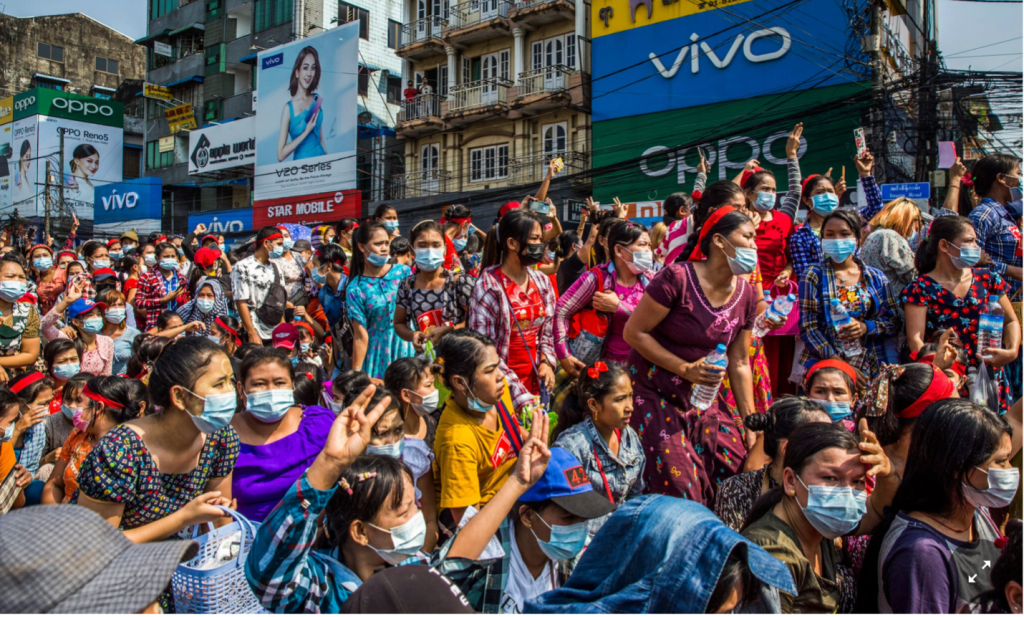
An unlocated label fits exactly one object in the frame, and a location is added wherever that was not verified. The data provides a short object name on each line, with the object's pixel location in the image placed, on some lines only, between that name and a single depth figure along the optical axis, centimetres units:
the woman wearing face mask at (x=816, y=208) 524
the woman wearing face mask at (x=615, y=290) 459
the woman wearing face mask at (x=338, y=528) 221
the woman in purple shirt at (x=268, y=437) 335
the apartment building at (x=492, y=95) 2277
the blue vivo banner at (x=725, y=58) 1773
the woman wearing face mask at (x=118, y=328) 759
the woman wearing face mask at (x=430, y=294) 491
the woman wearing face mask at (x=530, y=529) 248
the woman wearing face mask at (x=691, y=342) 371
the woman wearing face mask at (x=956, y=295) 458
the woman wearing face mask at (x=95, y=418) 417
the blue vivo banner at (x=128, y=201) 3553
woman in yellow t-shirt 344
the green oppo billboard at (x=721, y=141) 1739
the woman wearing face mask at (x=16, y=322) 633
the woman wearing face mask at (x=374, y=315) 553
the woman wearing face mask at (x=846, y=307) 478
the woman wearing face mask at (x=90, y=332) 723
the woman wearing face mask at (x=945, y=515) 237
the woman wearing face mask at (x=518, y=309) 452
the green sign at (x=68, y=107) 4012
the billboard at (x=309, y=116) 2772
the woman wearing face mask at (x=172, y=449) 280
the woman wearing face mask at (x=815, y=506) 260
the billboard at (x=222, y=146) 3203
